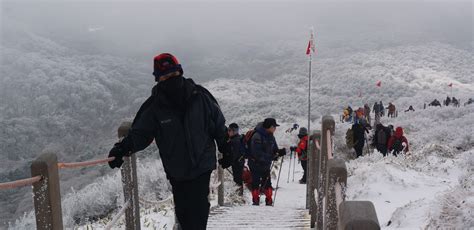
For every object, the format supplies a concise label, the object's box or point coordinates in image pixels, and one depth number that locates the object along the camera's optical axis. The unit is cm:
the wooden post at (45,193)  235
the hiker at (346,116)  2749
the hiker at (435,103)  2899
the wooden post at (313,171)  542
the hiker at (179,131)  330
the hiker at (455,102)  2706
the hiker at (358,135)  1388
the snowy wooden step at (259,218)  528
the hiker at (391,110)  2827
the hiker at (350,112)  2680
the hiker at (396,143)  1328
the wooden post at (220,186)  717
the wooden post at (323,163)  431
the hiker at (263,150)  682
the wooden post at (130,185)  393
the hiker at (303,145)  984
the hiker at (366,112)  2322
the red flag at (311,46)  1708
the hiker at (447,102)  2848
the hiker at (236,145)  802
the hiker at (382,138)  1337
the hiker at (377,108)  2474
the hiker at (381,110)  2751
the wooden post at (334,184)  262
